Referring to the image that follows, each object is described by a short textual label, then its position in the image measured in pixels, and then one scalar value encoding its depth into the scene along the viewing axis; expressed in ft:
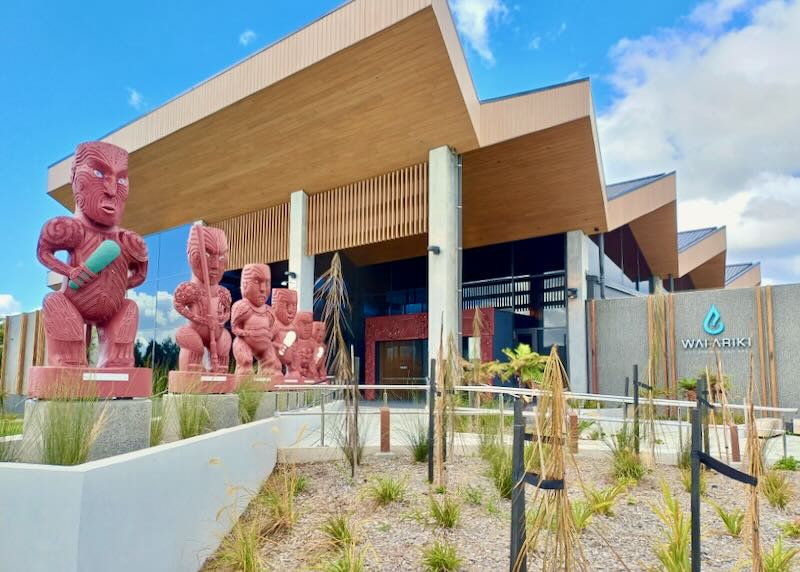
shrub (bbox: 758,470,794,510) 17.03
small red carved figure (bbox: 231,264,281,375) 29.83
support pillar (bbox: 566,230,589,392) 54.03
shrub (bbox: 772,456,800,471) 21.70
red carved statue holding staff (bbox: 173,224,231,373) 22.93
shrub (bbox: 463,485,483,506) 16.29
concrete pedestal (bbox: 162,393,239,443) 15.78
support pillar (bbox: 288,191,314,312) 52.65
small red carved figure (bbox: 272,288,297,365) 38.93
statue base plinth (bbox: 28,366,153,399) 12.41
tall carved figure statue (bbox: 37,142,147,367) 13.67
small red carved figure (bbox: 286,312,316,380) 40.81
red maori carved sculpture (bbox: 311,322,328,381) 45.06
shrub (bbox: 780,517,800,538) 14.71
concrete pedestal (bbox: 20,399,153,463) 11.21
